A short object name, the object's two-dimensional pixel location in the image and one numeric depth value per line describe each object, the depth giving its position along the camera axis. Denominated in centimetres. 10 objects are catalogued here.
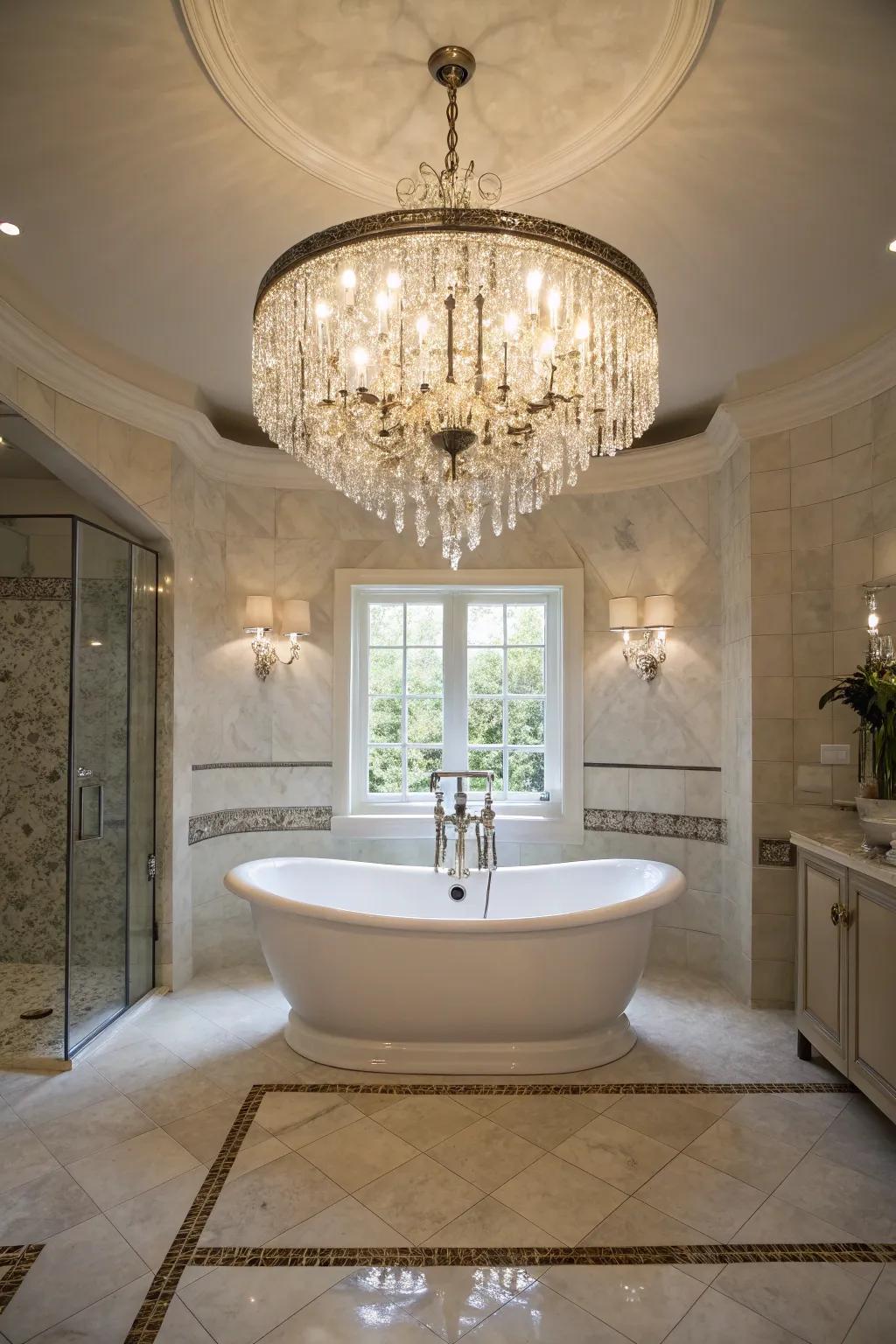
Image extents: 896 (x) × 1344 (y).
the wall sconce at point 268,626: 398
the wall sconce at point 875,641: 291
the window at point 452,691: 429
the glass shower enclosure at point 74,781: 306
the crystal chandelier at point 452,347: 180
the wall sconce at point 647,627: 388
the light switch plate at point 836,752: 326
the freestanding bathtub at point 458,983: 275
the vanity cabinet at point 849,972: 234
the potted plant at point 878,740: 251
